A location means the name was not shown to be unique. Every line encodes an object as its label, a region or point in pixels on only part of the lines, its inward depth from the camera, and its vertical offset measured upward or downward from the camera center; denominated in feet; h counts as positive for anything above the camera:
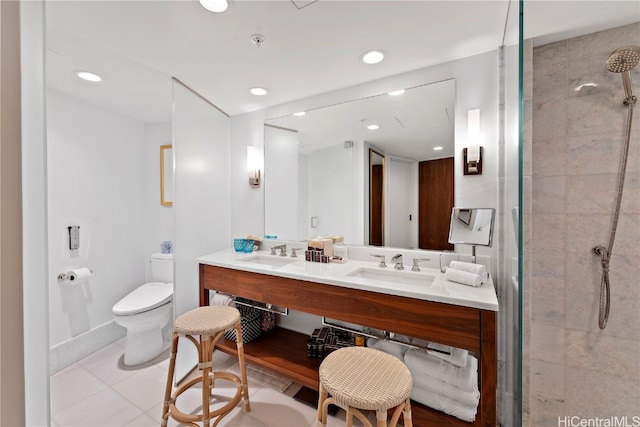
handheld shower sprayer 3.93 +0.95
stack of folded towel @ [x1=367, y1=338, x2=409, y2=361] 4.90 -2.64
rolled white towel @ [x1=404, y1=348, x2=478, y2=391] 4.25 -2.70
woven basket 6.55 -2.93
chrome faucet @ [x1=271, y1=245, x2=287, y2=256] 7.13 -1.06
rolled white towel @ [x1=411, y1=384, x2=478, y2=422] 4.15 -3.22
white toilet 6.42 -2.76
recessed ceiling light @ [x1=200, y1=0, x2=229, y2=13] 3.81 +3.09
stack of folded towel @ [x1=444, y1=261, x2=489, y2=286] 4.32 -1.08
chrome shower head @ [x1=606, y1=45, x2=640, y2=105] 3.90 +2.25
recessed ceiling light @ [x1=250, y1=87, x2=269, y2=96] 6.54 +3.10
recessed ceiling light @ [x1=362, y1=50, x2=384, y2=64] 5.04 +3.09
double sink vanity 3.71 -1.61
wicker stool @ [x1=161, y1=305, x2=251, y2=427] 4.41 -2.61
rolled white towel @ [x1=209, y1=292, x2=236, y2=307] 6.66 -2.28
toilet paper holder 6.72 -1.69
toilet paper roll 6.67 -1.67
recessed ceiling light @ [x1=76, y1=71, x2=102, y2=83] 5.84 +3.13
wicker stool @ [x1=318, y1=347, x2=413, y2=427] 2.77 -1.99
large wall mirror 5.73 +1.20
